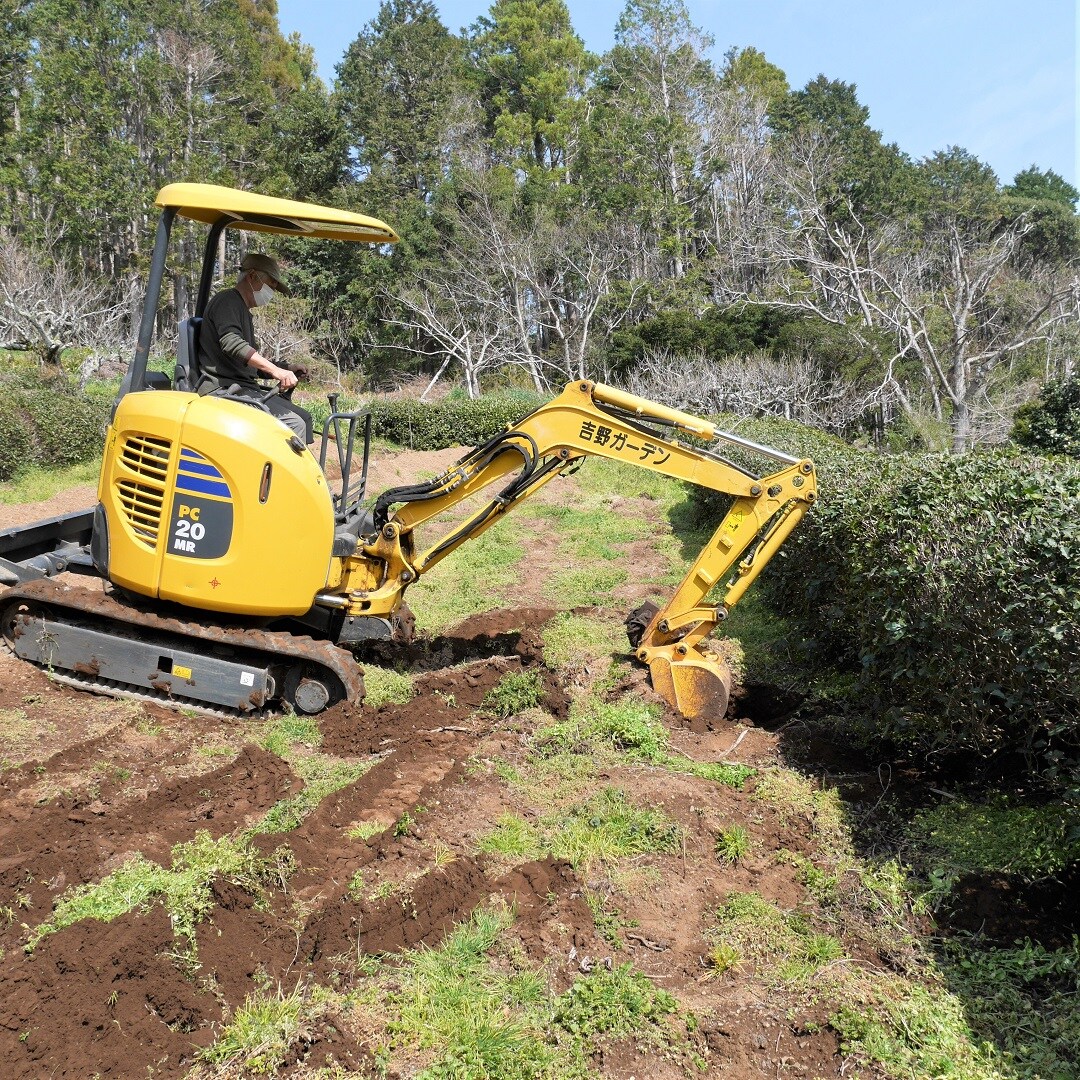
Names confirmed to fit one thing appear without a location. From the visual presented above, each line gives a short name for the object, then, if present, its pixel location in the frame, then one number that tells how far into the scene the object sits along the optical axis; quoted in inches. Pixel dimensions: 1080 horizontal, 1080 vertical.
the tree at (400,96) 1814.7
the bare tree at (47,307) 848.1
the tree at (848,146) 1755.7
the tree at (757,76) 2062.0
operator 251.6
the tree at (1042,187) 2468.8
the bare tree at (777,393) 1129.4
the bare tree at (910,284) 1018.1
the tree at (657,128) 1722.4
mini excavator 241.9
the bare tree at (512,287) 1489.9
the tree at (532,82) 1983.3
